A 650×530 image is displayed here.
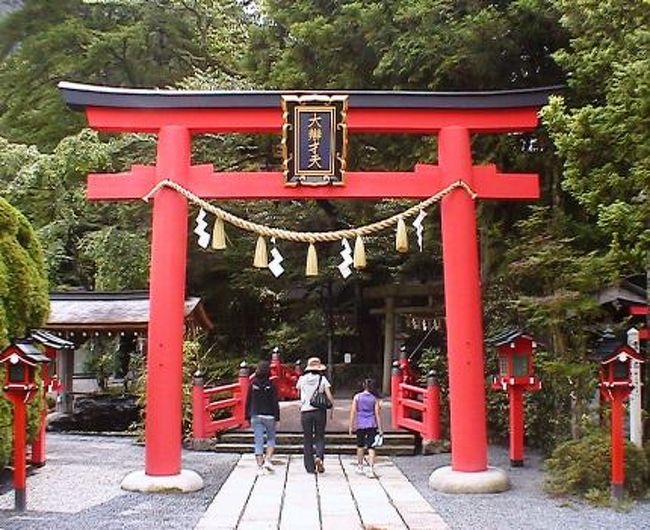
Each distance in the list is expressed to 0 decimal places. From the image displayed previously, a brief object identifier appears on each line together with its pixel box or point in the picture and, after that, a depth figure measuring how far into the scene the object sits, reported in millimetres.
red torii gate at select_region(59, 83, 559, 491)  10062
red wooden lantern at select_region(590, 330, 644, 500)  8781
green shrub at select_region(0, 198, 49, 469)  10430
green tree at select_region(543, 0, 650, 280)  9047
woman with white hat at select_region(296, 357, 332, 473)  11039
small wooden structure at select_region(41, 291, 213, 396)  17484
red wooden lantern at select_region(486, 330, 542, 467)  11656
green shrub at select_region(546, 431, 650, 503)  9273
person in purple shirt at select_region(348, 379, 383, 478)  11023
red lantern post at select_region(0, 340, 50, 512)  8688
